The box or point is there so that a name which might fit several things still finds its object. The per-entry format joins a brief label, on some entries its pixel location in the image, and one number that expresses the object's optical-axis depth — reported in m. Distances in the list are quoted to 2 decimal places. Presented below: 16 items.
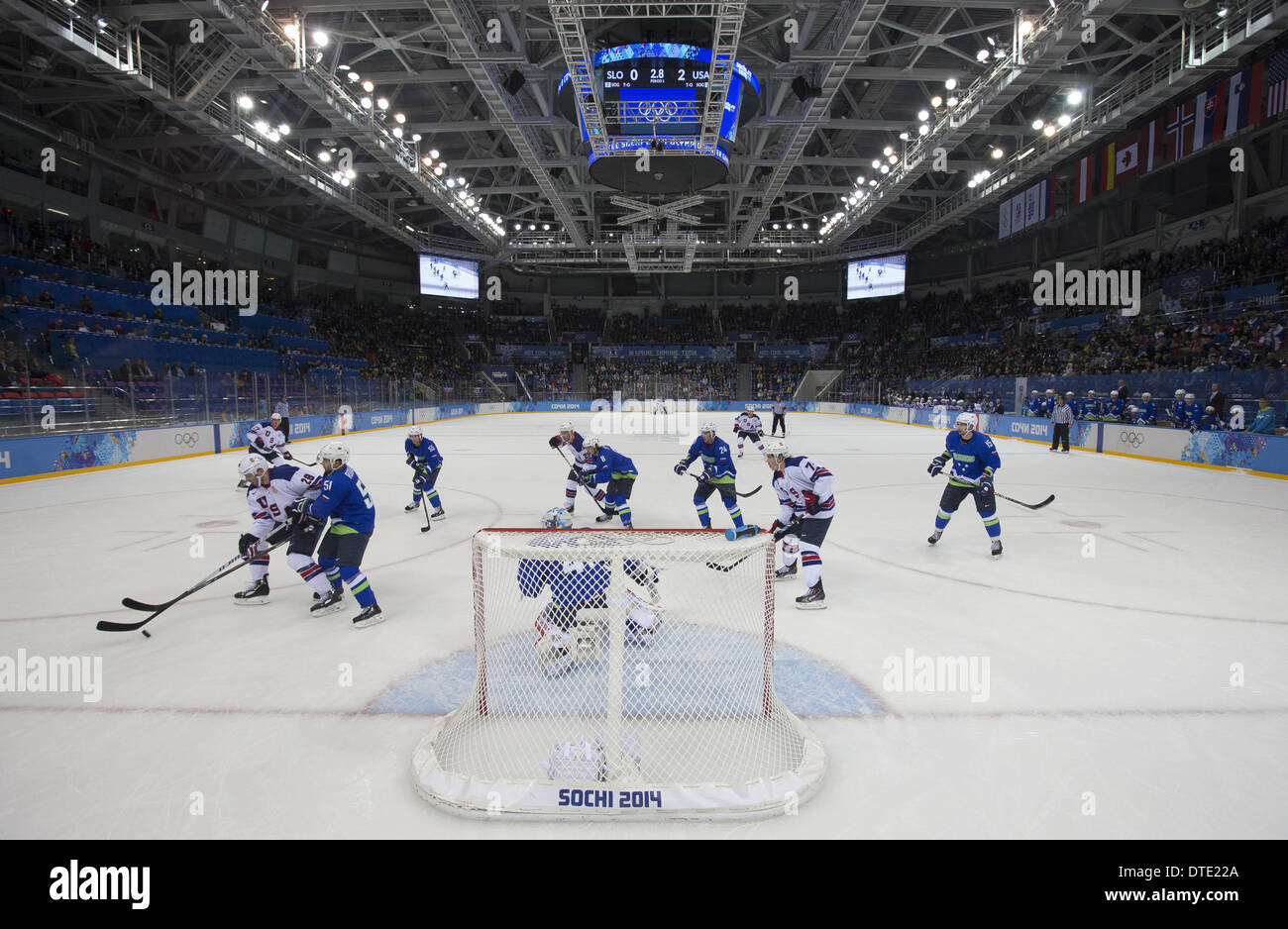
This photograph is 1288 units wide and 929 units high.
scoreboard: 15.43
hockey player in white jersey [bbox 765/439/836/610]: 5.28
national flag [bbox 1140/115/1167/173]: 18.58
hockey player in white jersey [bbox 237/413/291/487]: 10.03
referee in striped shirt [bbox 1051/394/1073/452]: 17.58
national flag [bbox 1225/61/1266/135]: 15.59
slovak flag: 16.67
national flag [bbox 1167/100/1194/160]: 17.58
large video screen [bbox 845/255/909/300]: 37.06
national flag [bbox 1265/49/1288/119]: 14.97
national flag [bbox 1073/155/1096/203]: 21.27
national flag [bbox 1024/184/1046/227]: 23.77
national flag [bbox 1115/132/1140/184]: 19.47
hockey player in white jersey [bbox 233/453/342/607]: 5.02
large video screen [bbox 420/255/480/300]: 36.16
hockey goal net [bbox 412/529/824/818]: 2.68
